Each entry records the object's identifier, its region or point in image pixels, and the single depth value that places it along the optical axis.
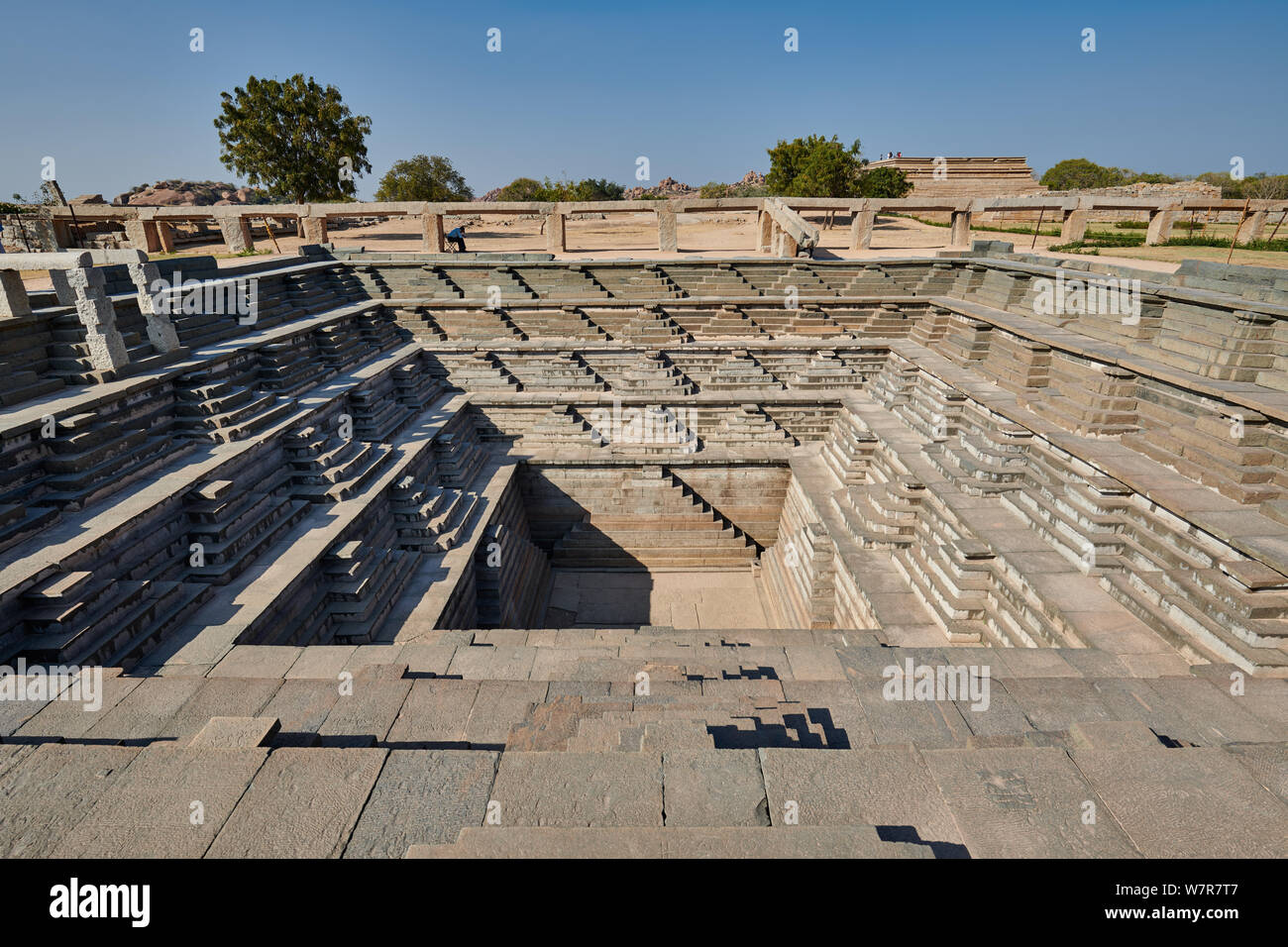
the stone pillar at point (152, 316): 8.75
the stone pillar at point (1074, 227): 17.05
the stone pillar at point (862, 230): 16.95
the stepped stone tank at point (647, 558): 3.08
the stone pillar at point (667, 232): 16.58
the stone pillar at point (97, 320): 7.55
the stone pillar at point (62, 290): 8.61
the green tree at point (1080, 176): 42.30
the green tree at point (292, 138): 23.97
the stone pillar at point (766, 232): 17.81
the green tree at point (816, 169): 27.05
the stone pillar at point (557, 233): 16.91
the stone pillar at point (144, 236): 17.00
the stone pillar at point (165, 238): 17.97
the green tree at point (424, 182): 35.44
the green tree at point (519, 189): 40.38
